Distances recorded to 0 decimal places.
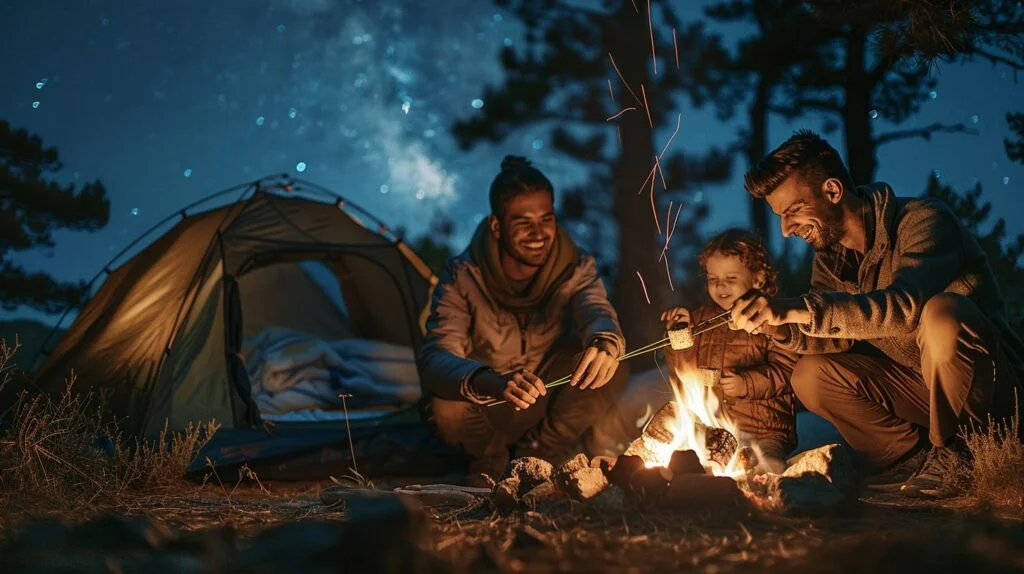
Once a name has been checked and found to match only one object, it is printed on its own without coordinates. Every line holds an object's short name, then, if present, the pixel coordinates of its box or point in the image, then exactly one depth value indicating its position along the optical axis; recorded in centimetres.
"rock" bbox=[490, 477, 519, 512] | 321
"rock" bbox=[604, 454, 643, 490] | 316
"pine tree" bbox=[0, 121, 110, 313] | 1115
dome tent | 548
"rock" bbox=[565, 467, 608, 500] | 316
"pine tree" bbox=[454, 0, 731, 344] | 1036
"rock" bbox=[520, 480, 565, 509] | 317
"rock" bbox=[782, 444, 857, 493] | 325
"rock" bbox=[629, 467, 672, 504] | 305
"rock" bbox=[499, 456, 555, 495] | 329
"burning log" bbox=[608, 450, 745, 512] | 295
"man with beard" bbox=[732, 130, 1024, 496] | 343
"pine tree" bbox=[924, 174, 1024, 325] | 985
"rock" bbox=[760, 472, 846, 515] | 293
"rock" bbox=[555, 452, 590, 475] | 326
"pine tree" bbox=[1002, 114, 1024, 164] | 593
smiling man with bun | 467
